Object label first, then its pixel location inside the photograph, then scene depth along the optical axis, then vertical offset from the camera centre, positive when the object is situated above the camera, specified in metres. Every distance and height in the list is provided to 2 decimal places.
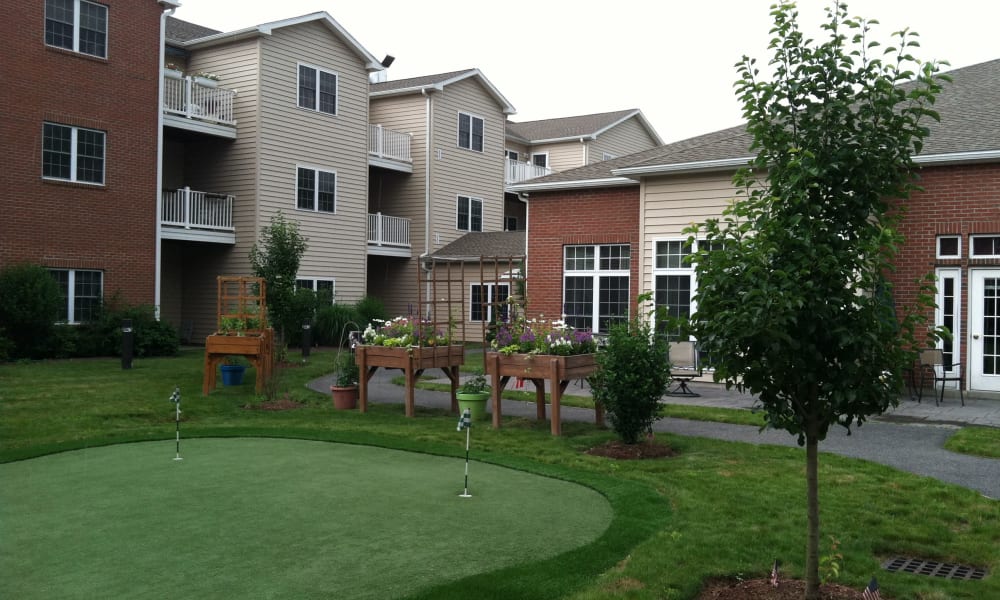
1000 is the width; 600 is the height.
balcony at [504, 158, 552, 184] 32.66 +5.37
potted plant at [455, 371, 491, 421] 11.24 -1.29
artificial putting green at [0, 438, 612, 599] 4.62 -1.57
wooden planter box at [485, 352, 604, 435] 10.01 -0.84
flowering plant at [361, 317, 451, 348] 11.70 -0.48
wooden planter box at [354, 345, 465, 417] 11.45 -0.84
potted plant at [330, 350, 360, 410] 12.25 -1.28
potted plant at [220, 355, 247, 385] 14.59 -1.31
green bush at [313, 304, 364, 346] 23.36 -0.62
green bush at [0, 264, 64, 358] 17.03 -0.20
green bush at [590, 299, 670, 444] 8.69 -0.76
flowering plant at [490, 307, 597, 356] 10.31 -0.46
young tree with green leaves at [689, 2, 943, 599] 4.26 +0.29
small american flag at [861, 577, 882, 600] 4.41 -1.54
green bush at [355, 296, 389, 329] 24.14 -0.27
